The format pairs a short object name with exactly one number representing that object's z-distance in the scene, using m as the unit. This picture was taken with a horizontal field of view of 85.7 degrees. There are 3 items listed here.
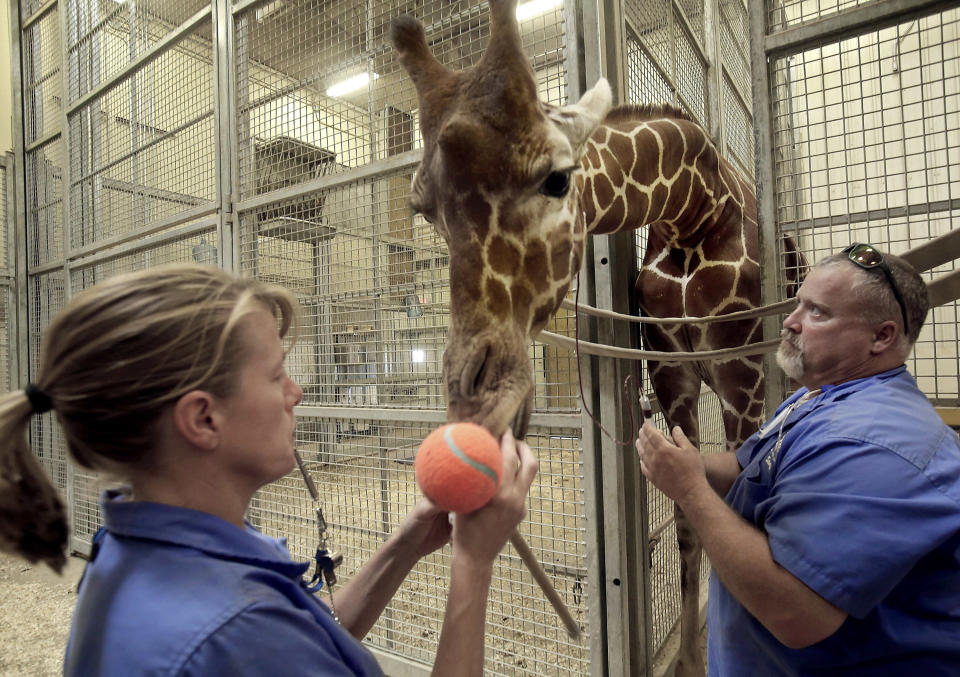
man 0.83
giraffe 1.18
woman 0.54
